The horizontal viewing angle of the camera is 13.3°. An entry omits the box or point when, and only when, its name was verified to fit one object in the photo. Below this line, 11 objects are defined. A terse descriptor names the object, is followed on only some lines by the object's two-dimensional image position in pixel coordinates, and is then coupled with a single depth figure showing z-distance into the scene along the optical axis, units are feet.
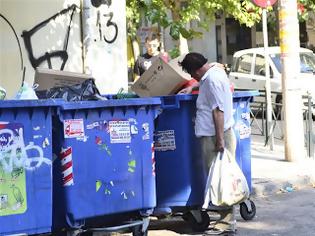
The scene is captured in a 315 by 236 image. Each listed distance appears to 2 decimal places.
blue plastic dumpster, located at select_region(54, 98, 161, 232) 35.77
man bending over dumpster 40.94
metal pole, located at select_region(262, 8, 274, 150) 77.07
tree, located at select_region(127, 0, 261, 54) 72.96
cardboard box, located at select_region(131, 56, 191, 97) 43.70
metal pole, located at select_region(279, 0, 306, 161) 65.76
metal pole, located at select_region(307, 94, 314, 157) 69.92
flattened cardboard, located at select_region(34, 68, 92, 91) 41.12
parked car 111.54
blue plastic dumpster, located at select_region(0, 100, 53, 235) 33.59
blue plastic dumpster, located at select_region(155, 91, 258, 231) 42.49
